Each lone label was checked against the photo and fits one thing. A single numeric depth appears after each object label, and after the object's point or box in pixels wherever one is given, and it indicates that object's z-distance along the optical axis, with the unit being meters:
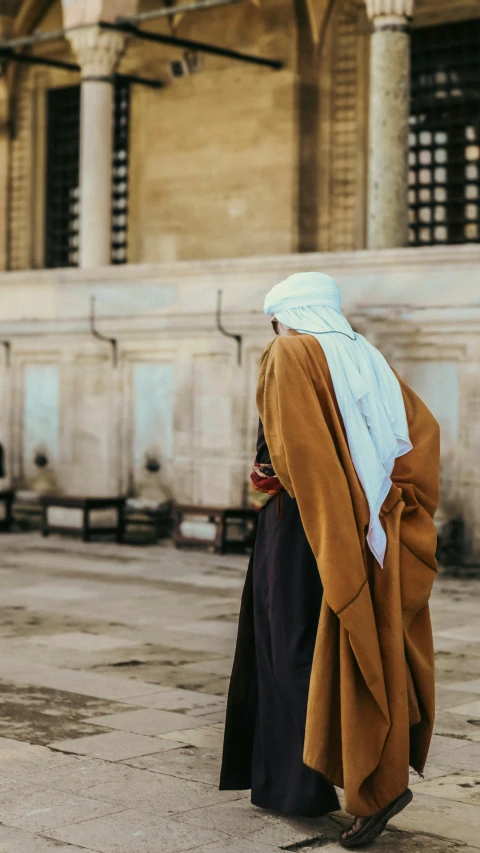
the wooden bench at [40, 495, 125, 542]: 14.68
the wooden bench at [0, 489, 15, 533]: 15.77
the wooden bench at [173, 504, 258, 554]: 13.71
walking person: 4.38
